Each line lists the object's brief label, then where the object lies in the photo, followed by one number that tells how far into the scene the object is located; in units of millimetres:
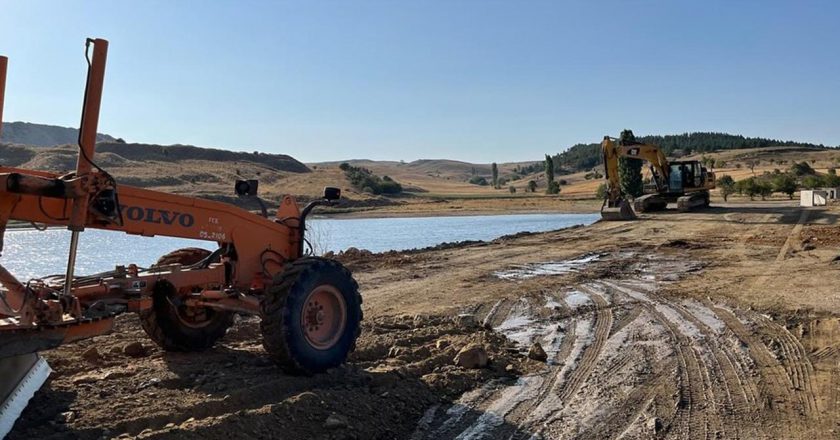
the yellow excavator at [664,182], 33344
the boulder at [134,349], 7180
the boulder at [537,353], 7754
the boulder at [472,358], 7211
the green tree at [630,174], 50875
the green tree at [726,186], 52766
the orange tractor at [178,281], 4691
